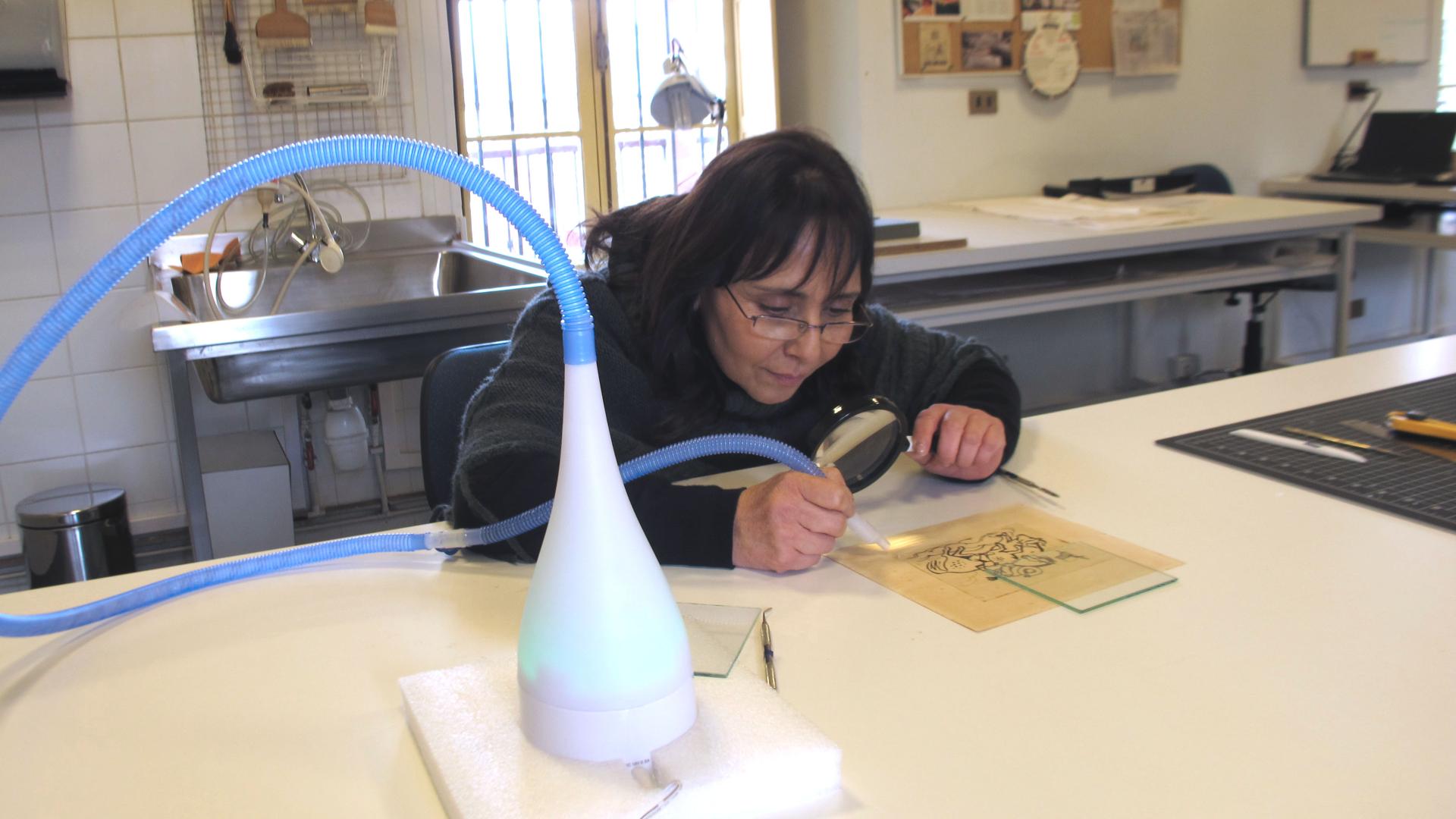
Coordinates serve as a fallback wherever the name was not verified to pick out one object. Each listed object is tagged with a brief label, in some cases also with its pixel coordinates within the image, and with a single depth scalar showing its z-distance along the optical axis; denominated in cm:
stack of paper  275
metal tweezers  74
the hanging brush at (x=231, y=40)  256
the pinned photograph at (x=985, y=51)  335
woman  97
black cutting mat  104
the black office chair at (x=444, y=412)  130
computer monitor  359
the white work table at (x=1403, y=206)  341
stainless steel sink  188
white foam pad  58
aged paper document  87
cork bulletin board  327
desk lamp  257
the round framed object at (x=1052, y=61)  344
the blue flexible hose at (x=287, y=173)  56
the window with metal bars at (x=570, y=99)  305
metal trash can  239
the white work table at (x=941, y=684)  62
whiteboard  398
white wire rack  262
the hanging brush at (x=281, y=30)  254
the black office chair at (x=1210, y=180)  370
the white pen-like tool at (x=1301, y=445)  117
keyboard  353
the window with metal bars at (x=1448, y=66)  451
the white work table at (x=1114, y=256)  244
